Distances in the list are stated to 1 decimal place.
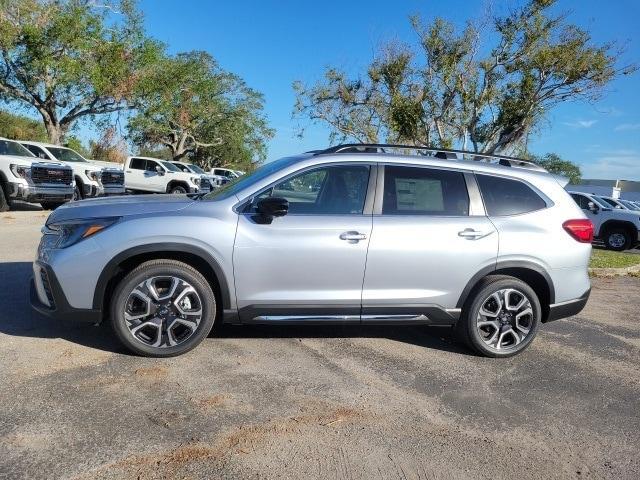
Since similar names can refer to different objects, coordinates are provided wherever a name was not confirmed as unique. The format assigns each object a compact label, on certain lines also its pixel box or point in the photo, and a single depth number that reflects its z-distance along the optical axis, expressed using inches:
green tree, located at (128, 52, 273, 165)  1128.2
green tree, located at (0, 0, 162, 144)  848.9
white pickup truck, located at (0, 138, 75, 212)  524.1
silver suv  162.1
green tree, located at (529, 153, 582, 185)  2724.7
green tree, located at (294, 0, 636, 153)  746.2
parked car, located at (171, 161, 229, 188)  1048.2
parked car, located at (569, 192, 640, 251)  626.5
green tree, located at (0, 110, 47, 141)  1610.0
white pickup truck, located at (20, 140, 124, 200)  632.4
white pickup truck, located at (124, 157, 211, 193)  956.0
